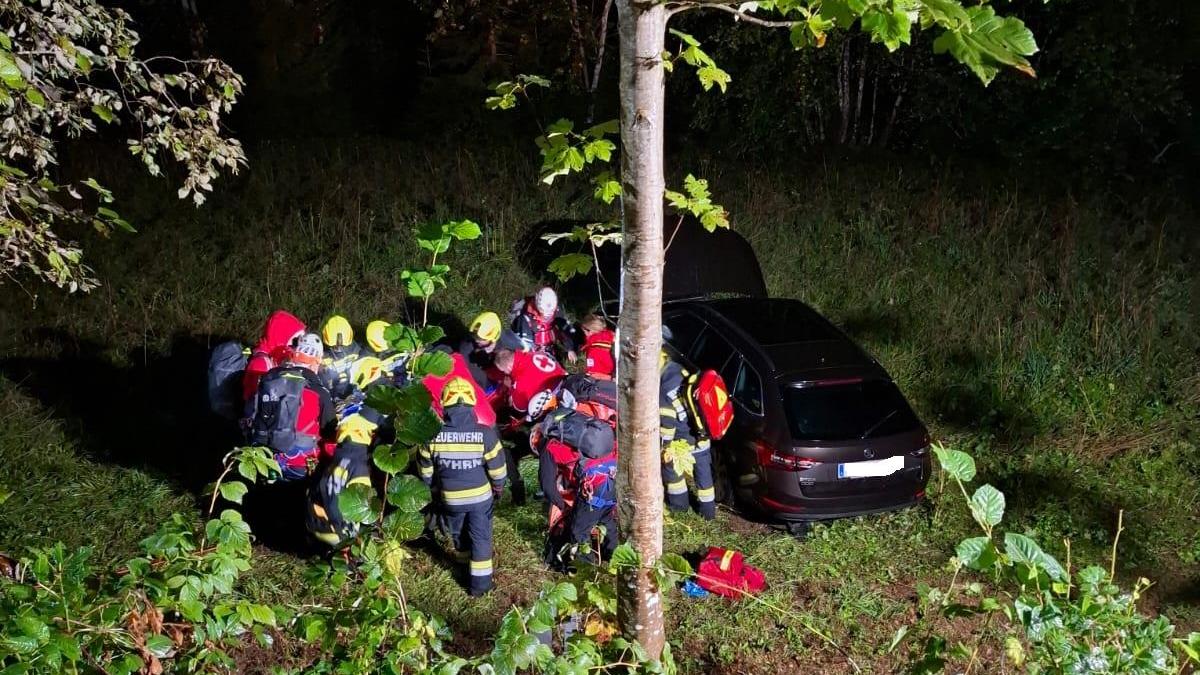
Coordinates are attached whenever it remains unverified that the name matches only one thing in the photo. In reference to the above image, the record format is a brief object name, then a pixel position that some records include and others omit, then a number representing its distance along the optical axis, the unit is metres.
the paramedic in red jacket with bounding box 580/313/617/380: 7.54
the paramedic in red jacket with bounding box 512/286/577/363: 8.67
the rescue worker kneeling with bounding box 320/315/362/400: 7.54
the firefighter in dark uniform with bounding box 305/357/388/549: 6.02
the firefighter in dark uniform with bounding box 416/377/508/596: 6.00
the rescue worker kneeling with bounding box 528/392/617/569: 6.34
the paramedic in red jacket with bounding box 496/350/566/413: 7.90
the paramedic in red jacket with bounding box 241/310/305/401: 7.20
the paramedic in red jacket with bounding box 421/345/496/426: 6.21
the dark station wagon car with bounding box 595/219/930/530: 6.93
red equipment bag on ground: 6.45
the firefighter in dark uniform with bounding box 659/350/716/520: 7.10
